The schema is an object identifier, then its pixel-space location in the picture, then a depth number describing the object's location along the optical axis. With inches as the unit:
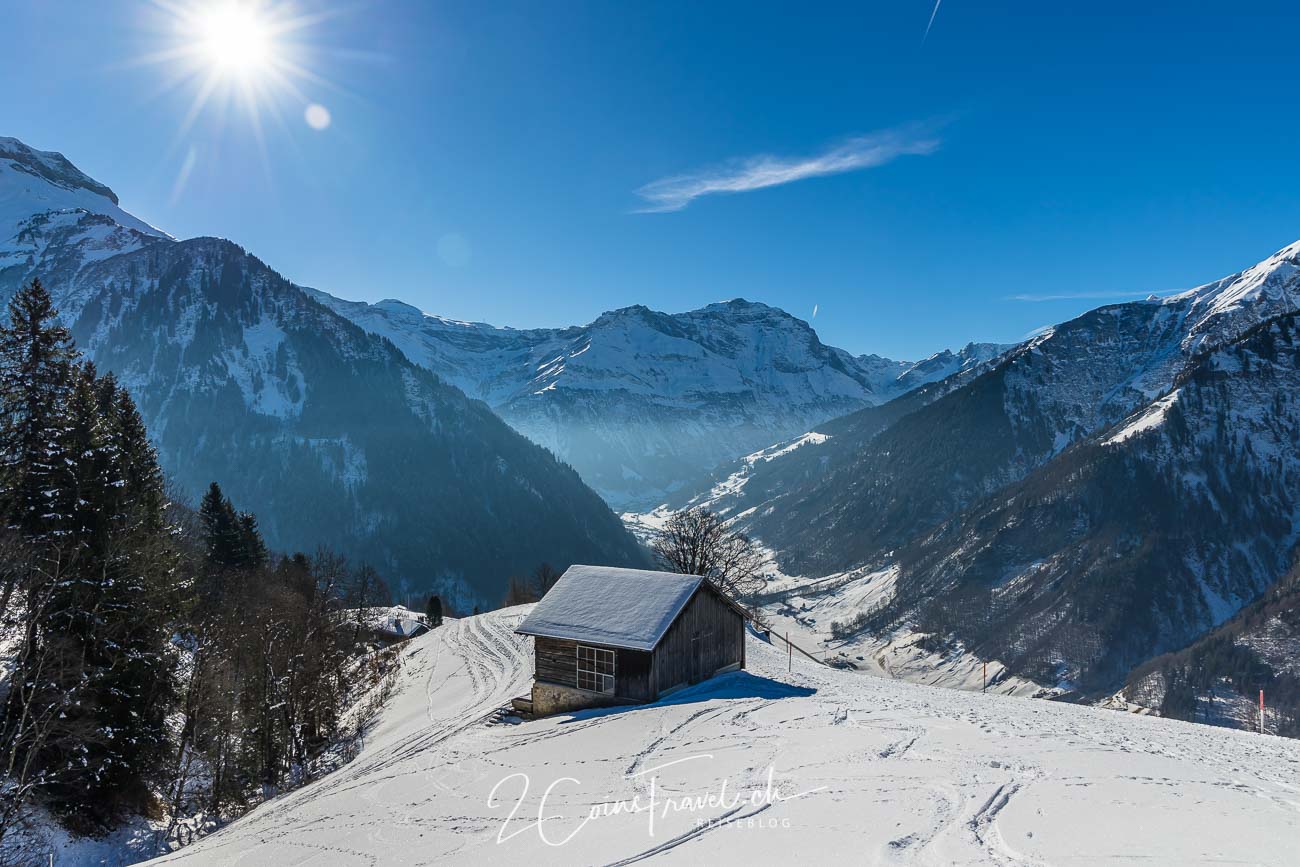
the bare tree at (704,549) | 2185.0
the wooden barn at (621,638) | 1151.6
